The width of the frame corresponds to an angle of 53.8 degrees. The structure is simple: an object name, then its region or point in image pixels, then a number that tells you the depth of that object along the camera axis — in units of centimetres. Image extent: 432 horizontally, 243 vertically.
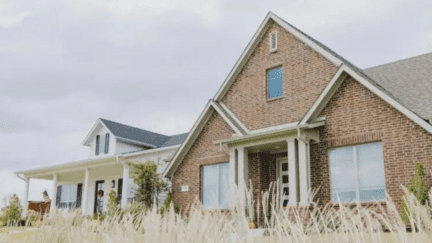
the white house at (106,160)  2361
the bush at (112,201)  1726
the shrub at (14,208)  2147
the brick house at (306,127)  1121
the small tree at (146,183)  1806
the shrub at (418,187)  988
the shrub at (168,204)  1549
